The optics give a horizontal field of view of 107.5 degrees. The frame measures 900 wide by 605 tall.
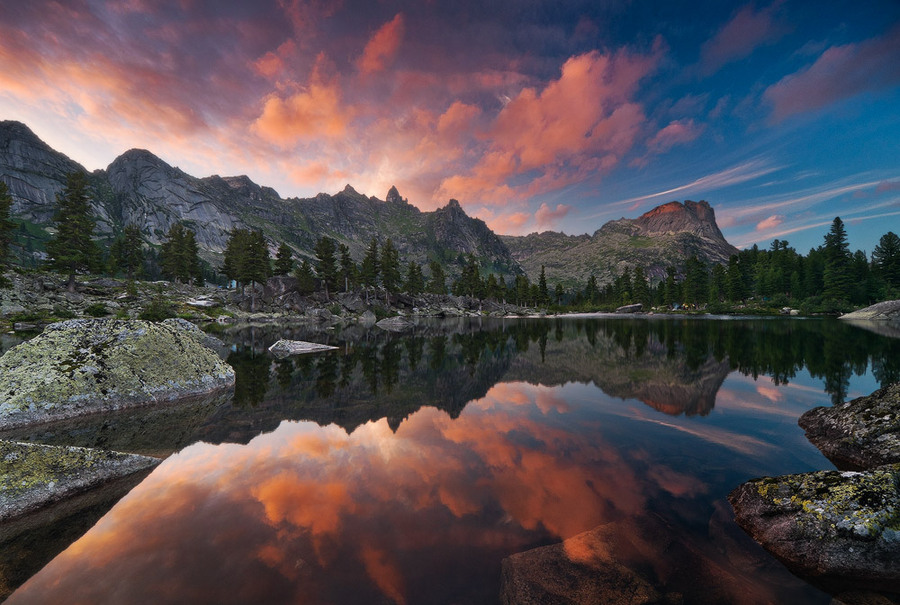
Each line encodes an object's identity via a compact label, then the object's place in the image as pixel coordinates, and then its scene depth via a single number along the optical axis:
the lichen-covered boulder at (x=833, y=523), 5.31
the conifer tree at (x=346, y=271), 108.94
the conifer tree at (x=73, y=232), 56.75
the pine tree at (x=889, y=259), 84.50
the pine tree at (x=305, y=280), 95.00
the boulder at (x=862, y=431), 9.10
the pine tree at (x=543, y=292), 160.61
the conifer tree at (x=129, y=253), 93.75
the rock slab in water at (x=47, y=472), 6.71
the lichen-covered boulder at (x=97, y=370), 11.77
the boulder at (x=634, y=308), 140.62
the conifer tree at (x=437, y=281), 153.00
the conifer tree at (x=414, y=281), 130.04
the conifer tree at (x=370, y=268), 108.75
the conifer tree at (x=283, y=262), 99.19
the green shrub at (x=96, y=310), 43.93
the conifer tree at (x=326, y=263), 98.62
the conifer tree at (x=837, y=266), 84.19
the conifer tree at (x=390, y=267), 110.06
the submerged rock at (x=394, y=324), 61.63
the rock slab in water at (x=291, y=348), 29.25
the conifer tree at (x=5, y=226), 46.12
